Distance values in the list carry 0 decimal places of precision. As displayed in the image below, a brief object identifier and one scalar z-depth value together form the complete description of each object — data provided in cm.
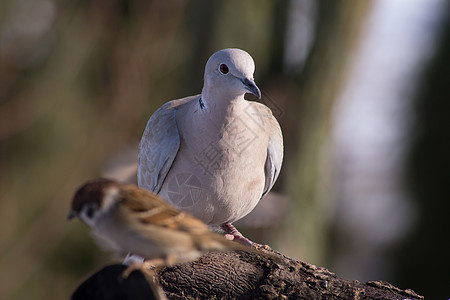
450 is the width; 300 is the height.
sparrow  264
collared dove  450
